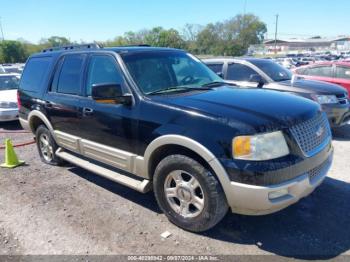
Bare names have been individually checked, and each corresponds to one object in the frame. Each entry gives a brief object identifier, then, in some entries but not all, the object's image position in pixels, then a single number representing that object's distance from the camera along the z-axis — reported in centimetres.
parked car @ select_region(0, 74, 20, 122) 926
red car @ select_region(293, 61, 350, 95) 978
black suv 294
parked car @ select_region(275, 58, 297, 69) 3206
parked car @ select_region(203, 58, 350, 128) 705
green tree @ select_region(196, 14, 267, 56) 8062
